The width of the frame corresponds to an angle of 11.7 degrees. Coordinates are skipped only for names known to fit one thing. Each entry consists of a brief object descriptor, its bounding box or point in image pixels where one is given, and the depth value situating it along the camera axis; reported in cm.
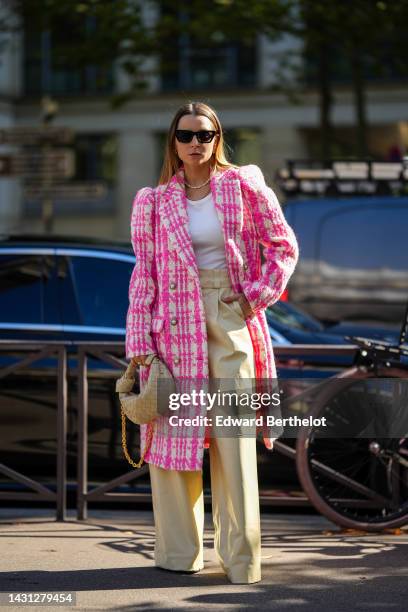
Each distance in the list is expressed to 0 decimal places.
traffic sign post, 2321
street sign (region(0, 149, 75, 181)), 2337
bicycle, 935
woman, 772
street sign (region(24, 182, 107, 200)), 2334
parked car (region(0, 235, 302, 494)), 1049
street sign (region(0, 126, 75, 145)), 2268
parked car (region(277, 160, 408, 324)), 1683
